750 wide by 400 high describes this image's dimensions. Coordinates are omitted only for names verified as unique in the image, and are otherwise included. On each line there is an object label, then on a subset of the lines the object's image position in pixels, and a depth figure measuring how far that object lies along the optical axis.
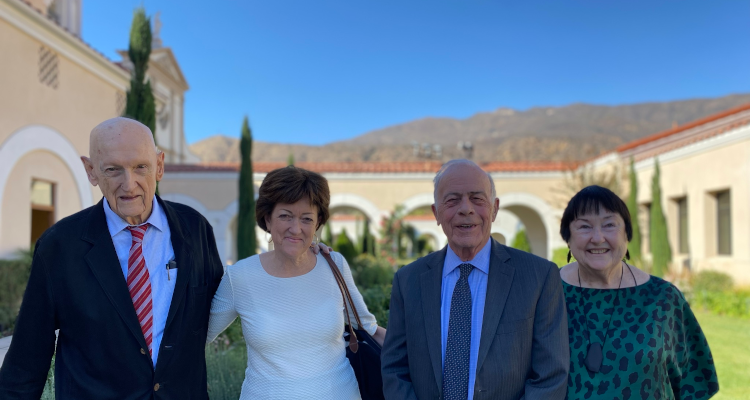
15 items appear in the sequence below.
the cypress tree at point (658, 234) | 13.00
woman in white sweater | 2.33
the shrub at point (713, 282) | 10.95
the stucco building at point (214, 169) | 9.50
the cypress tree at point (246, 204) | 12.72
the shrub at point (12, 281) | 8.05
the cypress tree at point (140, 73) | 7.15
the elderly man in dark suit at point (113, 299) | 2.04
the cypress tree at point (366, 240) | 22.02
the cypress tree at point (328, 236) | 19.34
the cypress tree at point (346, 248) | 16.99
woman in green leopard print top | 2.30
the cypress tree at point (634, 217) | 13.64
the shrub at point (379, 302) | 4.73
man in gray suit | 2.05
